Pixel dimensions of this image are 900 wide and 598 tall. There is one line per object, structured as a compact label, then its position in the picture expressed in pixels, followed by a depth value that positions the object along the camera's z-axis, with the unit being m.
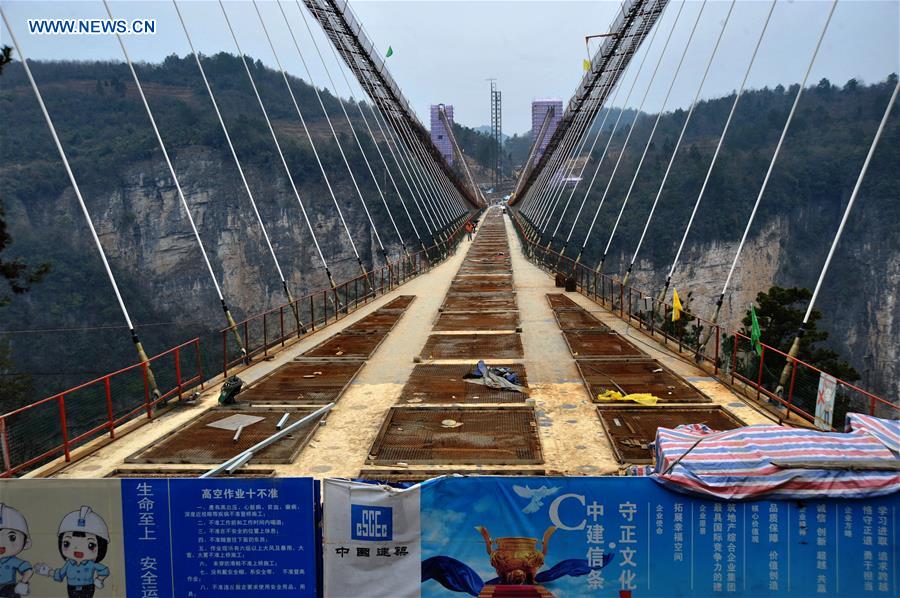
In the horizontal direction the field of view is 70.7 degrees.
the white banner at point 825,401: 7.96
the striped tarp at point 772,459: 4.93
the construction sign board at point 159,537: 5.02
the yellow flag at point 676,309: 12.56
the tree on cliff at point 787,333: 25.03
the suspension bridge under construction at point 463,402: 7.99
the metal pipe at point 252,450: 7.58
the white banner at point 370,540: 5.04
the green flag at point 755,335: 10.01
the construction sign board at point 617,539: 4.91
